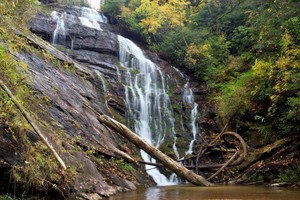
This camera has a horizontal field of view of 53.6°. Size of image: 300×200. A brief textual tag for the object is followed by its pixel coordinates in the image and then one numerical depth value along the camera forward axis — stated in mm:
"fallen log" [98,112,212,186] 9211
